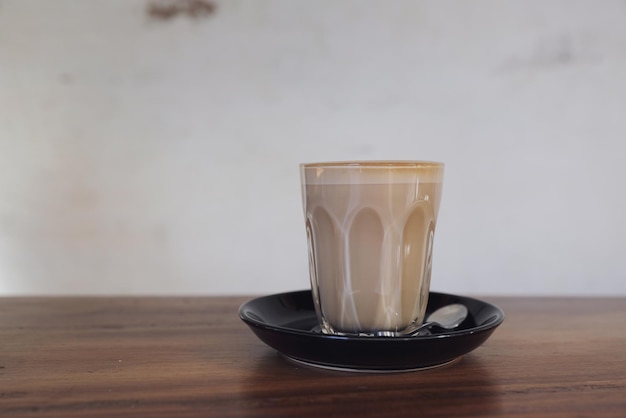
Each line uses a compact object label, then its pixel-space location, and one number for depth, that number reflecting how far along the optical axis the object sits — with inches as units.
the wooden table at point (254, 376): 14.9
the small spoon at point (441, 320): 21.0
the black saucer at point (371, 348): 17.0
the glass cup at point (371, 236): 19.8
